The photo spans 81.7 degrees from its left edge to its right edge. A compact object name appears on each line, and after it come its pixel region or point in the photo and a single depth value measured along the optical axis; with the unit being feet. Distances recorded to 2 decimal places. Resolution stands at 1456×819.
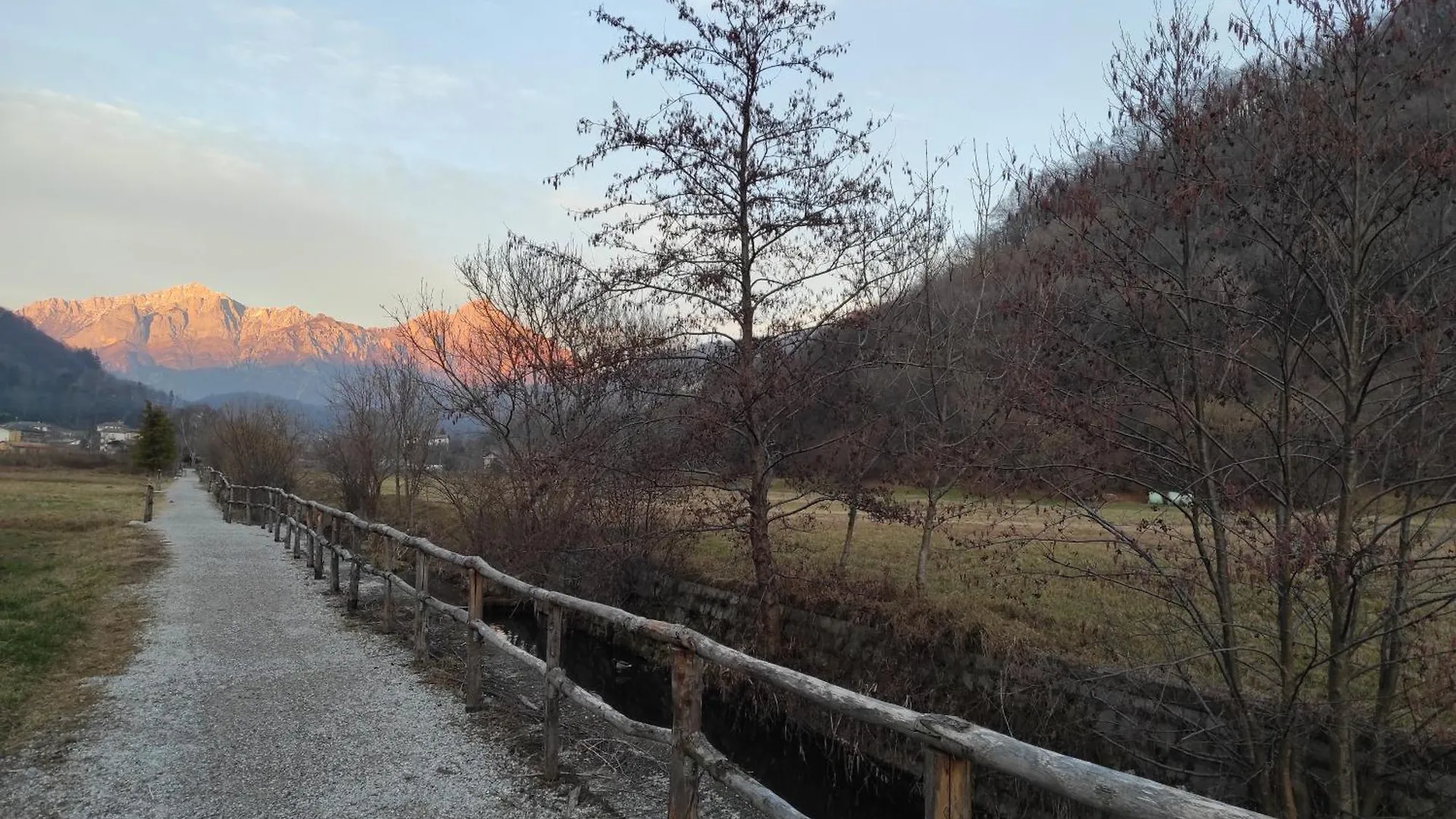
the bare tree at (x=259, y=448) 127.34
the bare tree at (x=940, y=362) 35.88
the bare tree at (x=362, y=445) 91.40
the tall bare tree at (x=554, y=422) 37.58
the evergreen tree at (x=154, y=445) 218.79
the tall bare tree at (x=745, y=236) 35.24
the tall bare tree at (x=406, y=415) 83.71
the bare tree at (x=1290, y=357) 16.96
